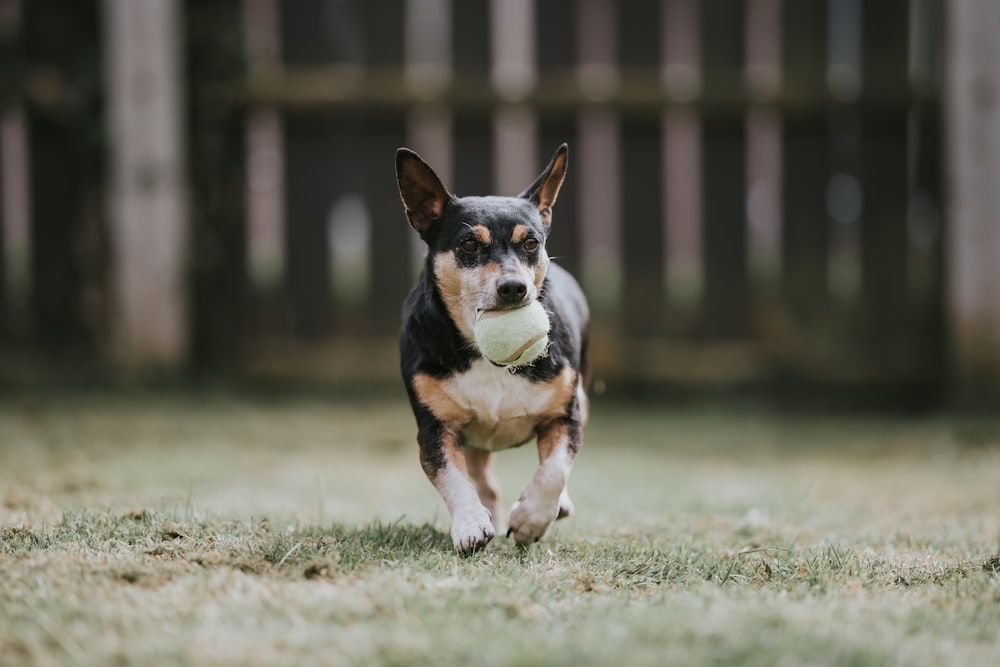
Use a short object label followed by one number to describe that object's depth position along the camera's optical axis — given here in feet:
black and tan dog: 18.93
